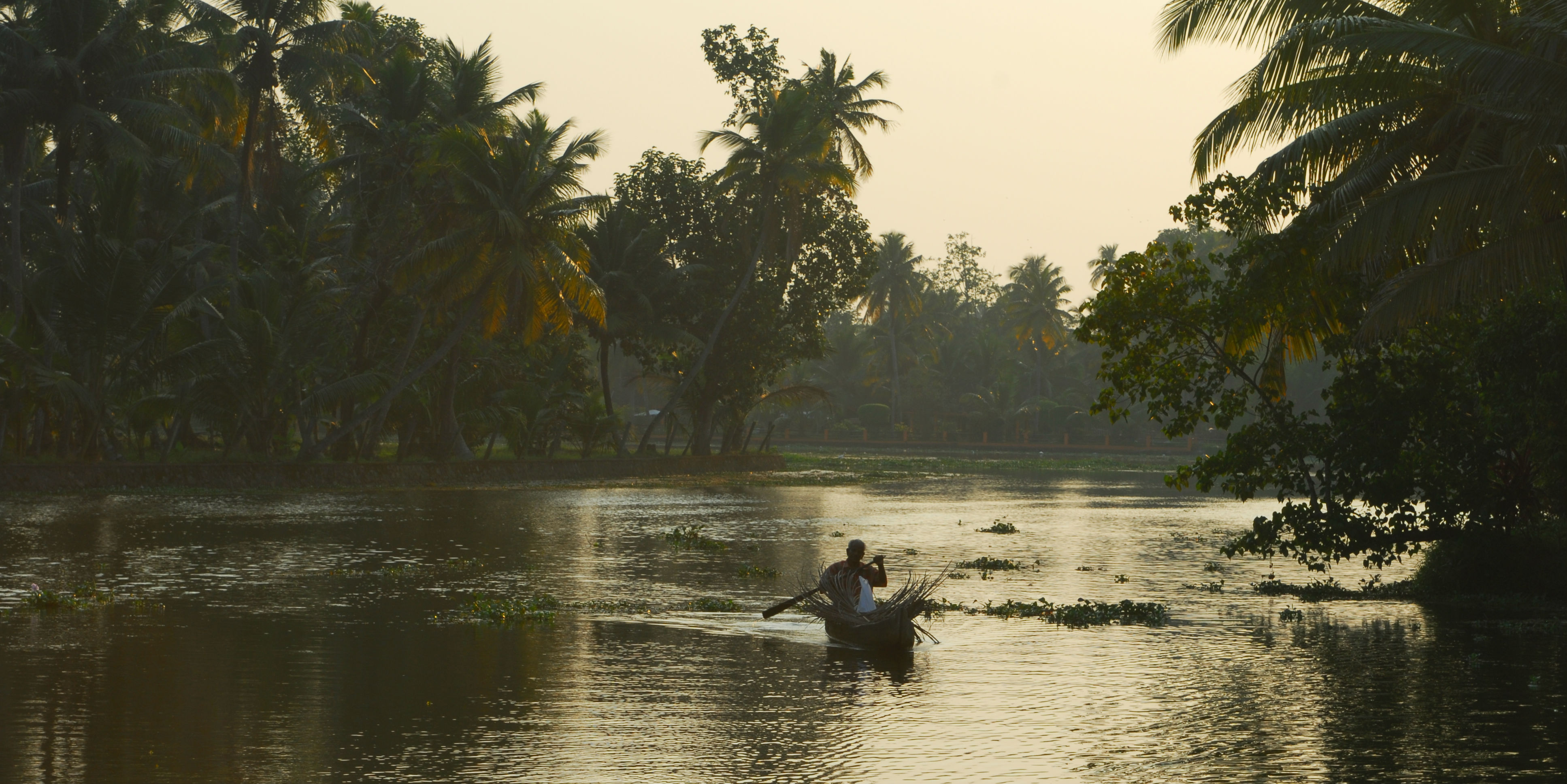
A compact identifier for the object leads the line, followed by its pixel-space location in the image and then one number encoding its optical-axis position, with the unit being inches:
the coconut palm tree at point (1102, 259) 3900.1
